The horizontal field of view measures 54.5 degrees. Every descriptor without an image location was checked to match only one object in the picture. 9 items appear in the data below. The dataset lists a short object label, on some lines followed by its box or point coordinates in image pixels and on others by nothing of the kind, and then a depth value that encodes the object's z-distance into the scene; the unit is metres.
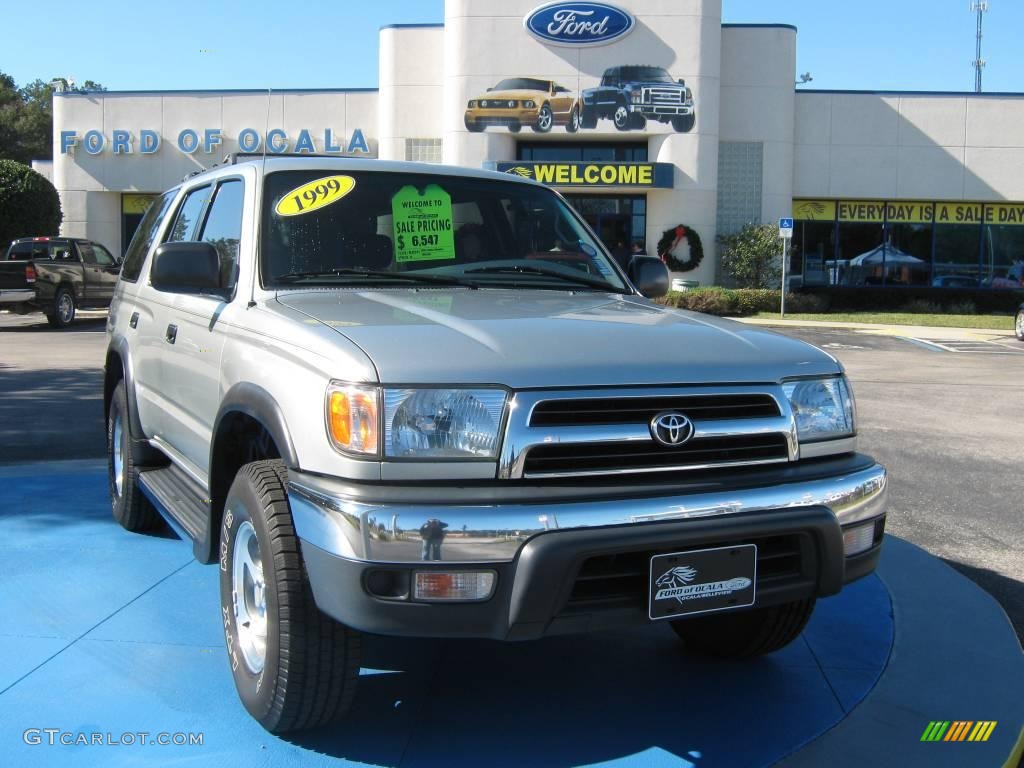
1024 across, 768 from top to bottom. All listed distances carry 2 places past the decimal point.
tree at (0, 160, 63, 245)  26.98
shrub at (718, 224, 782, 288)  29.83
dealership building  29.38
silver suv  2.69
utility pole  70.92
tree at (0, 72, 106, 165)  63.75
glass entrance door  31.25
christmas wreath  29.98
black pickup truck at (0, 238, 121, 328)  19.45
